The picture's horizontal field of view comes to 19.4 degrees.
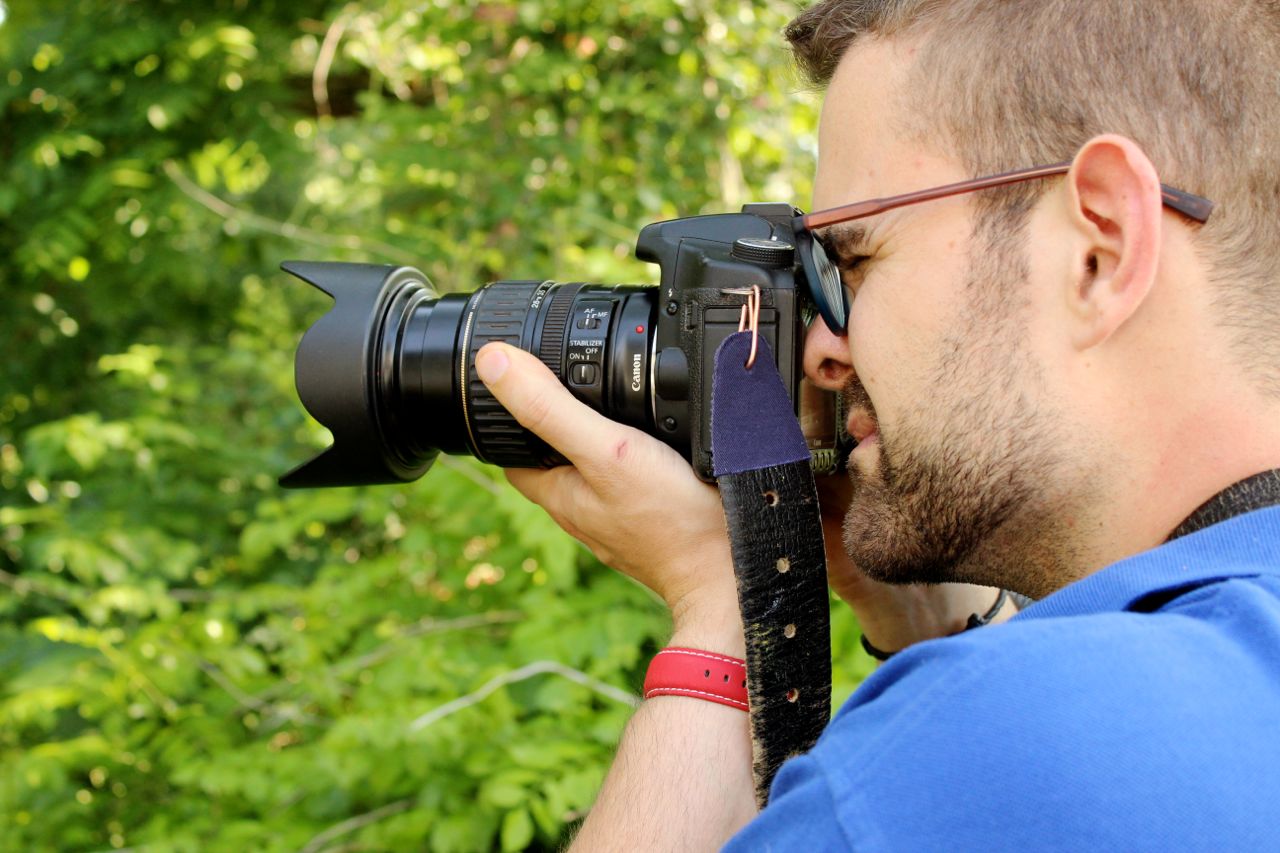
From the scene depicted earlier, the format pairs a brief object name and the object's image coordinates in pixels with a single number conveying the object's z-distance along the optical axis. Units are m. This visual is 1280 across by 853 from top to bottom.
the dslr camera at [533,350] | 1.41
